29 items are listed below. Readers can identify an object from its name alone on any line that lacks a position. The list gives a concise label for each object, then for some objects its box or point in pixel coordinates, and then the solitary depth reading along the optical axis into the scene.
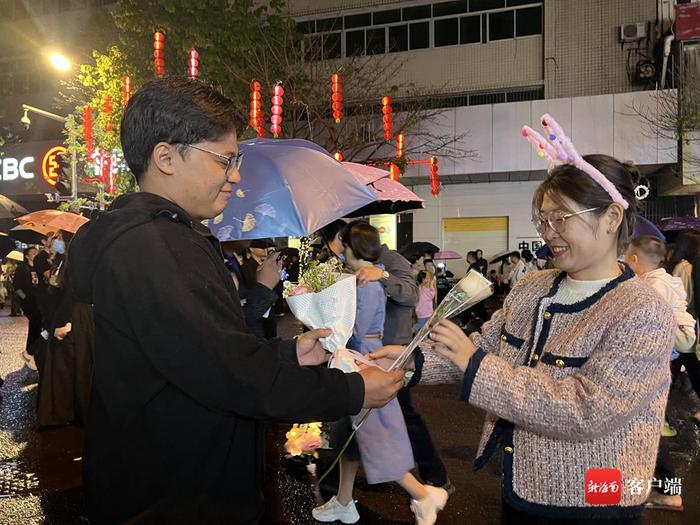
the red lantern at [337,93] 13.45
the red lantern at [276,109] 12.26
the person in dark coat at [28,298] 9.92
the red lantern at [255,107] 12.82
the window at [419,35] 20.34
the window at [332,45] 20.19
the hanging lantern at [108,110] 16.28
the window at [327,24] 20.73
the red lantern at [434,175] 17.17
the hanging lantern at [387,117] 14.79
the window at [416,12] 20.31
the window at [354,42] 20.66
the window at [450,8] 19.97
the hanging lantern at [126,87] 14.69
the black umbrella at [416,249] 11.06
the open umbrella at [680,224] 10.15
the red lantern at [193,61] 12.28
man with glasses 1.44
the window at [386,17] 20.52
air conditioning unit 17.91
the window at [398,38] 20.47
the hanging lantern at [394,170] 14.69
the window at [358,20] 20.67
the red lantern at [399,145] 16.11
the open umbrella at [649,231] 5.41
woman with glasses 1.68
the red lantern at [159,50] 13.40
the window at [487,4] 19.73
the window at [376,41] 20.53
